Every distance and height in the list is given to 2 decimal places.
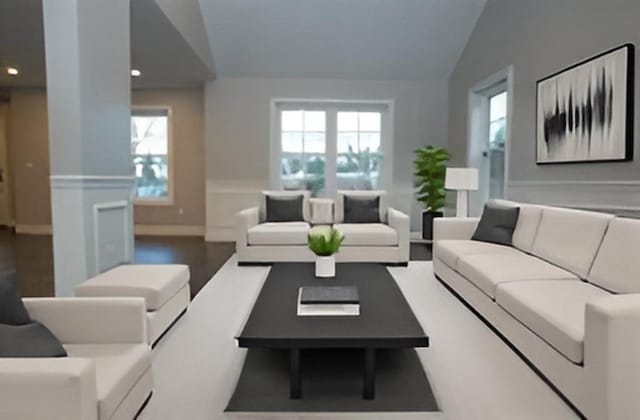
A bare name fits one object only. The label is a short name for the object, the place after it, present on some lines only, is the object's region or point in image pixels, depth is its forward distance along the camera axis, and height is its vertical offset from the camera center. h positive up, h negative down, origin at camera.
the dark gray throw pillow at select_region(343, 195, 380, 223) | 6.21 -0.41
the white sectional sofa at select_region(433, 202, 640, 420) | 1.99 -0.67
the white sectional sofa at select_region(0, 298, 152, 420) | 1.52 -0.68
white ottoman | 3.10 -0.71
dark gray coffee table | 2.38 -0.76
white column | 3.42 +0.31
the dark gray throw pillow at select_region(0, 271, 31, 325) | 1.95 -0.50
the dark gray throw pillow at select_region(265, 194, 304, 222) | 6.30 -0.40
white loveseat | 5.62 -0.76
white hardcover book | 2.76 -0.74
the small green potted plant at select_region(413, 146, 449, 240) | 7.60 -0.04
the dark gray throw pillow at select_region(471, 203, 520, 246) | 4.58 -0.45
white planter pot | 3.72 -0.67
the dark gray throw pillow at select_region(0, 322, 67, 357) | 1.79 -0.62
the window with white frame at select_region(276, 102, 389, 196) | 8.29 +0.53
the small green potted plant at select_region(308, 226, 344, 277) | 3.67 -0.52
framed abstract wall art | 3.94 +0.60
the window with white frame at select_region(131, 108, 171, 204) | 9.01 +0.39
